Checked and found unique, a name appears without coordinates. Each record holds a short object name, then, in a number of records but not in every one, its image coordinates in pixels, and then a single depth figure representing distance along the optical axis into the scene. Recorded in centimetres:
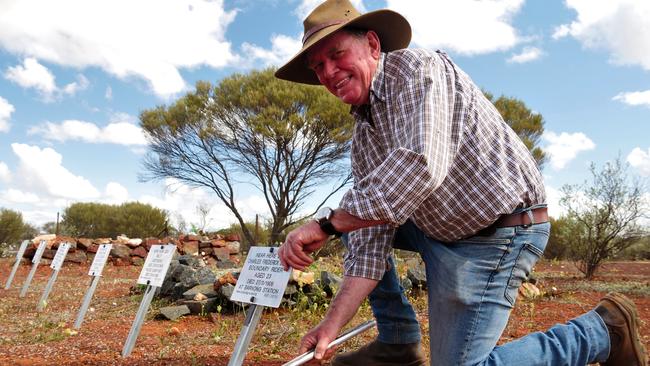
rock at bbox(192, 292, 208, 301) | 573
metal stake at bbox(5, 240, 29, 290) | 973
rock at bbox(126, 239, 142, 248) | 1447
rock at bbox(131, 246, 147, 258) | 1423
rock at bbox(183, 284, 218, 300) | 587
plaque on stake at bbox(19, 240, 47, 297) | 854
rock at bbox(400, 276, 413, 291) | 604
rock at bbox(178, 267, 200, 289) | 664
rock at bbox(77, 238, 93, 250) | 1452
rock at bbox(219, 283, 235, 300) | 541
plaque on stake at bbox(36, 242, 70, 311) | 677
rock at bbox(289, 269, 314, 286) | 561
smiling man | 199
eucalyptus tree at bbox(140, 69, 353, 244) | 1853
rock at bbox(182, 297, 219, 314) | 555
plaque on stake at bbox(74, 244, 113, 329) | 521
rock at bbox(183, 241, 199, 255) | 1371
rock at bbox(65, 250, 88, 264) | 1400
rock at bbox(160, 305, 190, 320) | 539
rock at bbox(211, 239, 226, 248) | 1423
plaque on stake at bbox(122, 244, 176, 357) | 382
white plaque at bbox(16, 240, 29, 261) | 1057
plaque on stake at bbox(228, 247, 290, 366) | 243
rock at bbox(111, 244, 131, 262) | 1391
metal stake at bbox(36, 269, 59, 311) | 670
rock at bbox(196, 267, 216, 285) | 671
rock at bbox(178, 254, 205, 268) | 901
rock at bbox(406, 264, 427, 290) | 636
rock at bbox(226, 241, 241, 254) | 1441
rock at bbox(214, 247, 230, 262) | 1384
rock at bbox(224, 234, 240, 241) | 1506
